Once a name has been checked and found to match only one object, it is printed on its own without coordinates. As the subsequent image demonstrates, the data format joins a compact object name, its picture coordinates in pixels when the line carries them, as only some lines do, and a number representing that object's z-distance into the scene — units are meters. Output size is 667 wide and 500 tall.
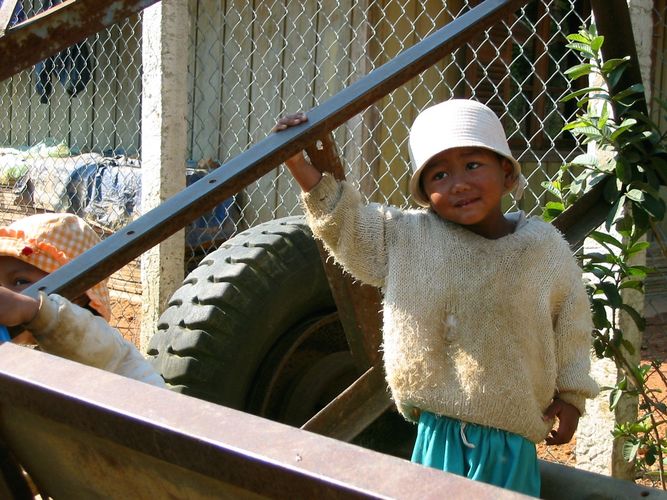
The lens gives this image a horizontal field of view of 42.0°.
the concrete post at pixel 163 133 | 4.71
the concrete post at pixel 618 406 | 3.08
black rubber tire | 2.72
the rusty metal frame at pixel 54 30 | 1.69
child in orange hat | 1.65
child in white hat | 1.70
